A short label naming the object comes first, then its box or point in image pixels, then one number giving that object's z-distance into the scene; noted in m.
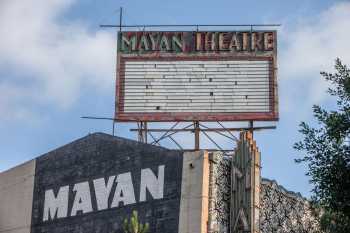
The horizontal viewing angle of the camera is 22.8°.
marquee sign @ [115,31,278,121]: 50.28
